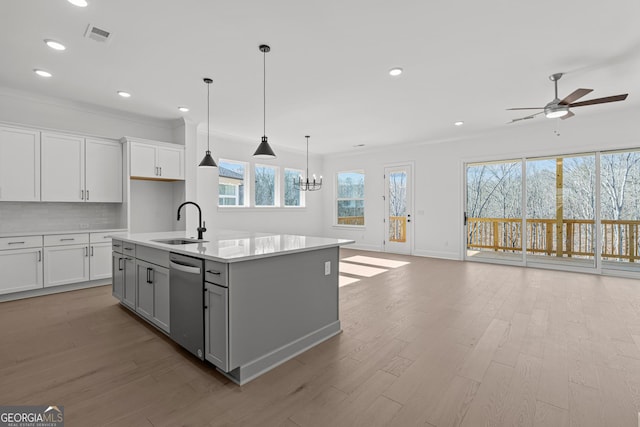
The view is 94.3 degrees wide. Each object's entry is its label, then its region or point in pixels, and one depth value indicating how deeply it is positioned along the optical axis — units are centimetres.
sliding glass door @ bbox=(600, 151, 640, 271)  500
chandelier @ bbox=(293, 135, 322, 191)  825
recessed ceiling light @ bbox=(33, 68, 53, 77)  352
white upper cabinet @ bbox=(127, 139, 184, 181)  477
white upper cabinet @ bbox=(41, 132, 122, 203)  414
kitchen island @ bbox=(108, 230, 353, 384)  202
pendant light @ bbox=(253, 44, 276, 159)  302
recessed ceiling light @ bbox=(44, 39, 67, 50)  288
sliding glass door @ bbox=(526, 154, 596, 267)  538
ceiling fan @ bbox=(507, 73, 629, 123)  331
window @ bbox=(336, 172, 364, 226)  852
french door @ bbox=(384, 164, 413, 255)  751
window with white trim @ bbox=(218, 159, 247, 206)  659
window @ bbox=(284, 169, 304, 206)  805
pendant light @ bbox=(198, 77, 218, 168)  385
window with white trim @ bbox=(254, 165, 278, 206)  735
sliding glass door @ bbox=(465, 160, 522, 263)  615
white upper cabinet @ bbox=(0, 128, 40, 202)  381
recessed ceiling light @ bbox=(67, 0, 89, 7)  232
